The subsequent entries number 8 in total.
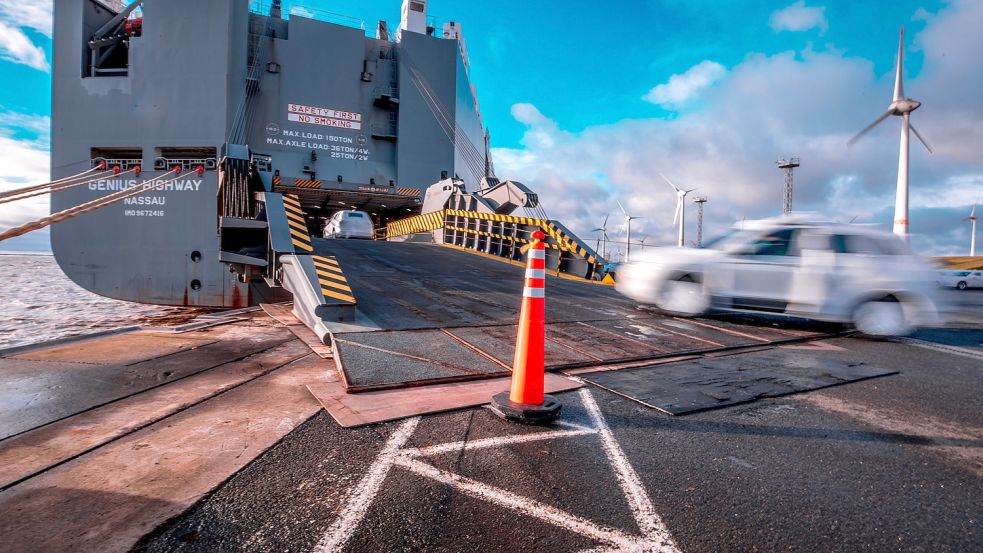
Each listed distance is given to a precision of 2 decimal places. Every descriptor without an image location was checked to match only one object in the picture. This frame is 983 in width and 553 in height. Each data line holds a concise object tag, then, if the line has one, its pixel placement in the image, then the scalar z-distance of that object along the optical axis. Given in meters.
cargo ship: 11.77
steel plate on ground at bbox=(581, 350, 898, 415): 3.88
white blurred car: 6.73
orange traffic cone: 3.34
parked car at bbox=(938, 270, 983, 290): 29.33
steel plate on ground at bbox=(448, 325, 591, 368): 5.01
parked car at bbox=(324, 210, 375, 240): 21.16
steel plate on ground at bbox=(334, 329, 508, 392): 4.19
